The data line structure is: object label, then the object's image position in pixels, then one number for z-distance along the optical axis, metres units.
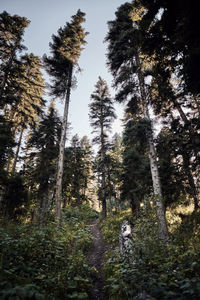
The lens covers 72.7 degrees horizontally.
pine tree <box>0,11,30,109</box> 11.55
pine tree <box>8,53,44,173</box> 14.89
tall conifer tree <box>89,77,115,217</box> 19.12
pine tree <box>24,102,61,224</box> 14.68
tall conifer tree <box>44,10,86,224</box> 12.05
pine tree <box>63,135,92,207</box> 18.78
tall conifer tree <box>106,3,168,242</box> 8.93
